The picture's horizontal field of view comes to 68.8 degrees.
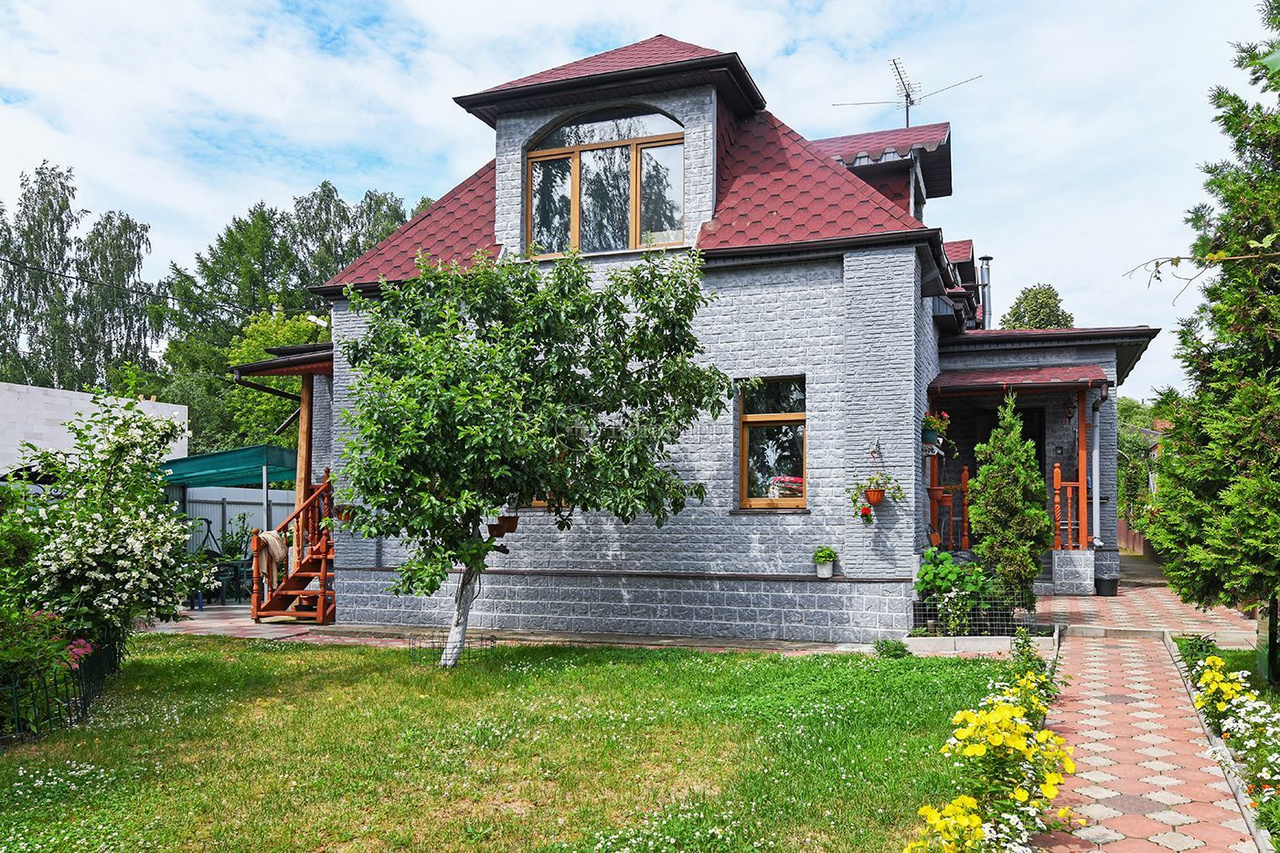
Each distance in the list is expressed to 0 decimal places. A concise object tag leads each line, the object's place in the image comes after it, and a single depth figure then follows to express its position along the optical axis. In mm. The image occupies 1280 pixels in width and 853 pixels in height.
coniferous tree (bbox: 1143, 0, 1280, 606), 6664
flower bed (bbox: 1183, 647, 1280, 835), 4560
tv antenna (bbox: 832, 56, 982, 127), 20422
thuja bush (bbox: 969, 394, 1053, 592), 10414
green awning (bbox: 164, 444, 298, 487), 15797
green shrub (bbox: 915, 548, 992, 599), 10109
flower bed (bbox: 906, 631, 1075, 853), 3725
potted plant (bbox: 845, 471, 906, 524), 10461
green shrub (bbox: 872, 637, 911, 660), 9414
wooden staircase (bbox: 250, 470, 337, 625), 13141
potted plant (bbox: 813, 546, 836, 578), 10586
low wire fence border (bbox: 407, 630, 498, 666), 9891
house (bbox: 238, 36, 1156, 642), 10711
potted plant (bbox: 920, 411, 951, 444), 11867
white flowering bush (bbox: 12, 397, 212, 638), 7645
